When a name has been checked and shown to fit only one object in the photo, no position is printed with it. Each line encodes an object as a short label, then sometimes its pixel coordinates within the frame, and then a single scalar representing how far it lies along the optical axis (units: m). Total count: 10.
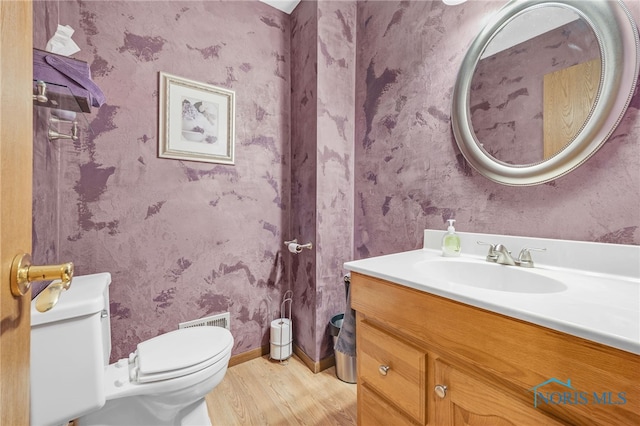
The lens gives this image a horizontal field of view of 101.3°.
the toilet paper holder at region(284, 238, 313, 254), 1.74
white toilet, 0.83
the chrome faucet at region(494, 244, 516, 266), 0.99
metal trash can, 1.61
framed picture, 1.54
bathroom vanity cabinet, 0.48
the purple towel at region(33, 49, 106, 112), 0.85
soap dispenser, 1.17
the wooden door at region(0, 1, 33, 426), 0.36
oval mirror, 0.85
